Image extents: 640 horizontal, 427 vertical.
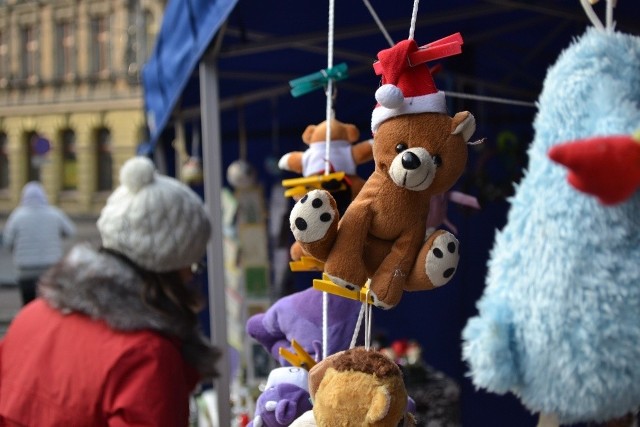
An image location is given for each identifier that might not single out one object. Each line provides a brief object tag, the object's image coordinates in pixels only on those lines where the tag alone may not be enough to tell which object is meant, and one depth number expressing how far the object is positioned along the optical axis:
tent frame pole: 2.38
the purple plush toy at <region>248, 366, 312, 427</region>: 1.51
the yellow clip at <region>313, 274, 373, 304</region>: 1.28
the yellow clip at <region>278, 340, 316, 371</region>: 1.64
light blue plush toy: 0.90
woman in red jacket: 1.53
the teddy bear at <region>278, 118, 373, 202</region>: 1.78
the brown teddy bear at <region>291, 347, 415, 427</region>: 1.12
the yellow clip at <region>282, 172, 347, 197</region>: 1.62
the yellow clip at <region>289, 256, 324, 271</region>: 1.49
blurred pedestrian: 5.41
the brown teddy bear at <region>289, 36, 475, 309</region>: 1.19
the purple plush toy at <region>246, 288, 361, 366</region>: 1.65
